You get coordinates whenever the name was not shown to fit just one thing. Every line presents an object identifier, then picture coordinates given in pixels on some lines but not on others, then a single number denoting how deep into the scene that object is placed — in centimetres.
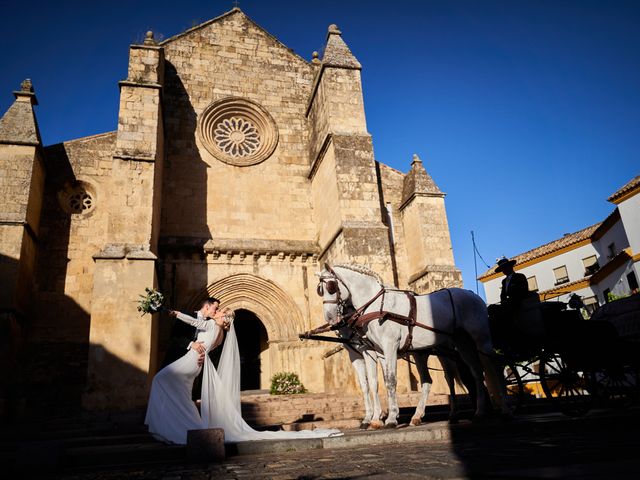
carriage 549
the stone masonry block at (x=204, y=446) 395
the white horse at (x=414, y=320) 569
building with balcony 1911
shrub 1134
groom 1158
